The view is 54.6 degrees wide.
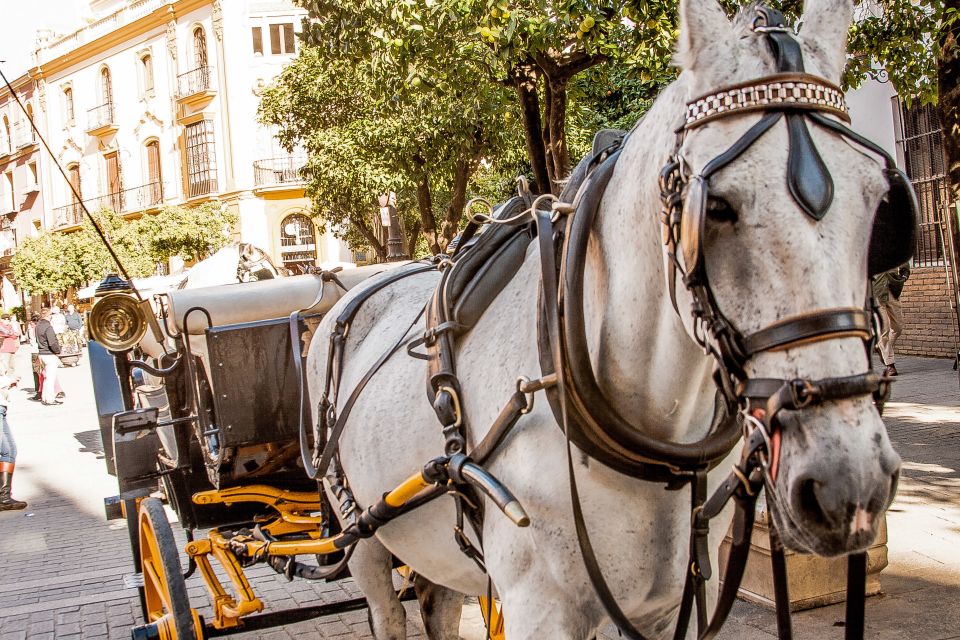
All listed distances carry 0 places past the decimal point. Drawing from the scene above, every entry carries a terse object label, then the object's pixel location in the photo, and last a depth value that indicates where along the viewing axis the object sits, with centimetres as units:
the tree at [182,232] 3447
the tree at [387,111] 751
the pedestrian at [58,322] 2756
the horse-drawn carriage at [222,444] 381
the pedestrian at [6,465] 903
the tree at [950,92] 657
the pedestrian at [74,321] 3143
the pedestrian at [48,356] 1792
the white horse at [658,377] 142
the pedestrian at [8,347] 1170
